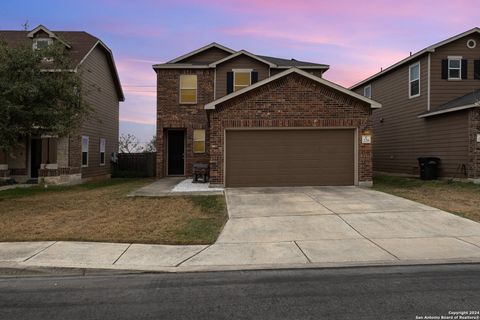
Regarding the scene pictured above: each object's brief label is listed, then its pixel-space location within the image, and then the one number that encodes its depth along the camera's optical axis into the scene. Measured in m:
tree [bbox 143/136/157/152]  41.05
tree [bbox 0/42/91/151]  12.45
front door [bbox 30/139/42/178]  21.48
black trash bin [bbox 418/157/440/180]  19.75
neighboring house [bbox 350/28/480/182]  18.08
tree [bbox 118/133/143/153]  40.22
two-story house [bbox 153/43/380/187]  16.19
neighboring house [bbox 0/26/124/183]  20.22
